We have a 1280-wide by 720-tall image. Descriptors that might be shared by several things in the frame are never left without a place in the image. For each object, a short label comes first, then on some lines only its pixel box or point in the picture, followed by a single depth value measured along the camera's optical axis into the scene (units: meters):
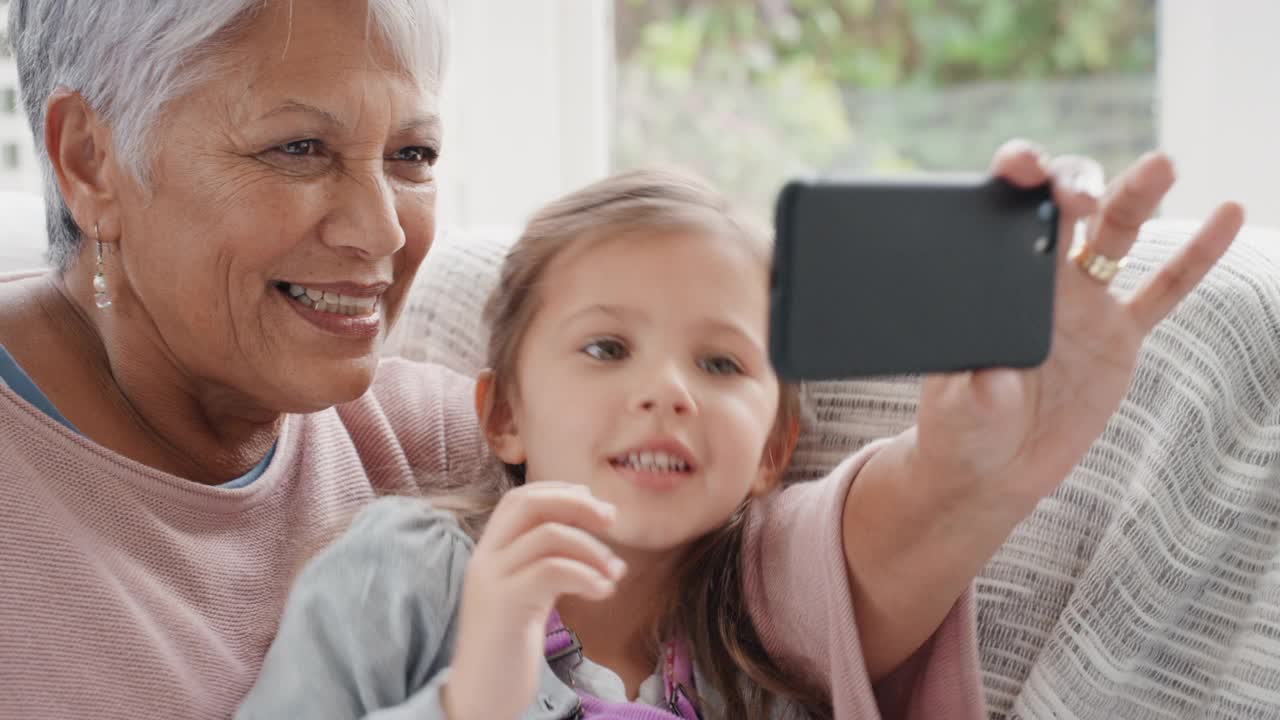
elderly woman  1.13
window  2.37
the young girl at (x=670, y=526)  1.00
